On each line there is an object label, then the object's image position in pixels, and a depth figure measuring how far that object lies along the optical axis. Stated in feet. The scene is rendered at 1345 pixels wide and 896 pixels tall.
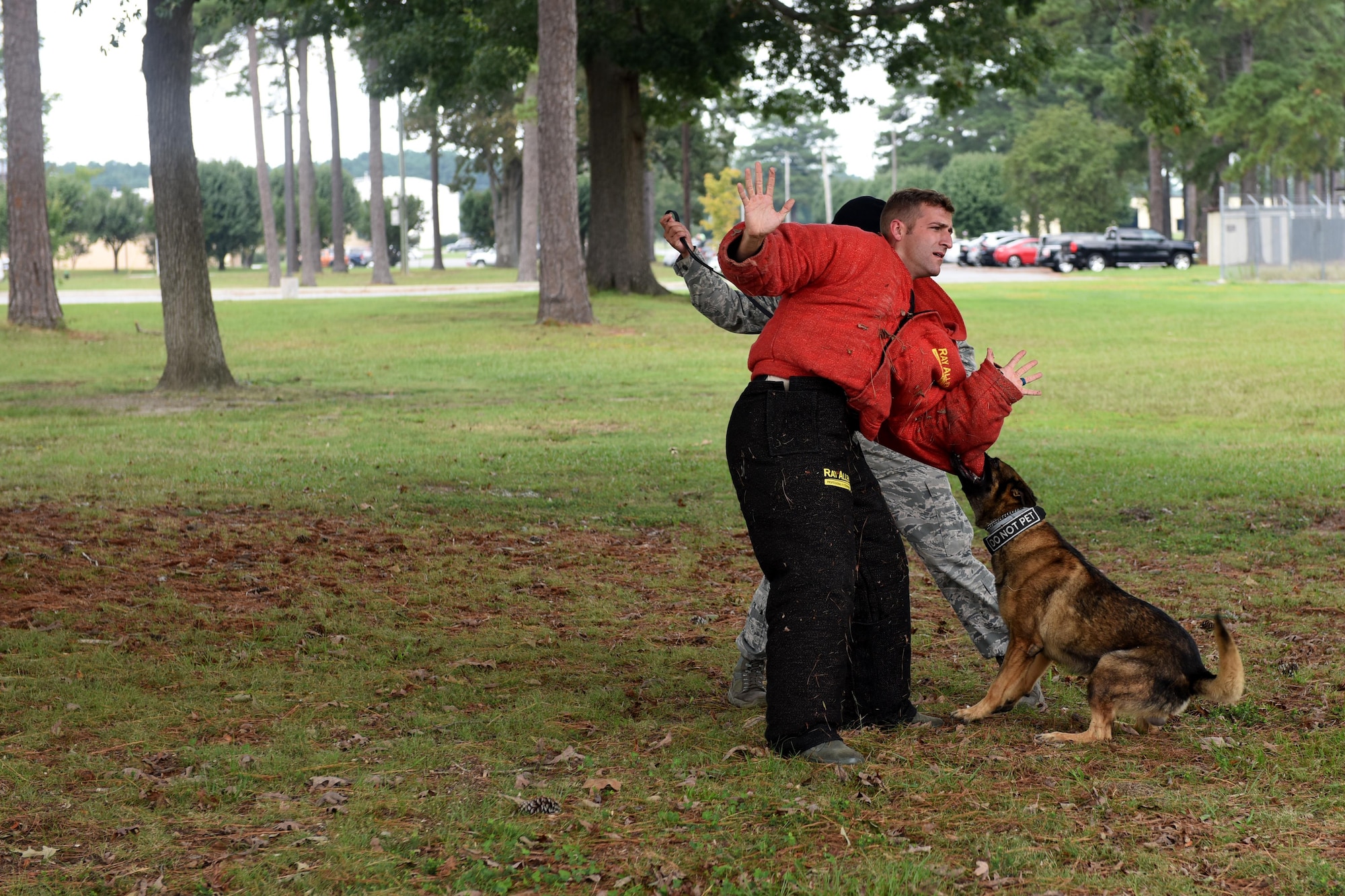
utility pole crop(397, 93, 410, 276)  217.77
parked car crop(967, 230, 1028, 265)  213.66
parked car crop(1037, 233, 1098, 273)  181.78
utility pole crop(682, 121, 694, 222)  204.54
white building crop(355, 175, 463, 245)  428.15
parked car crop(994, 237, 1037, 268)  204.54
